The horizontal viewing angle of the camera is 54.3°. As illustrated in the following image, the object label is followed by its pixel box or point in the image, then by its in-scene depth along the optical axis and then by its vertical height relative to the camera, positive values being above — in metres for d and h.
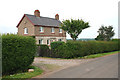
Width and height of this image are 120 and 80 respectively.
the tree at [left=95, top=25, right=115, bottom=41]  56.36 +3.54
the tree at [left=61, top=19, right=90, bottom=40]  26.53 +3.21
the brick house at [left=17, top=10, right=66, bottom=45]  30.53 +3.34
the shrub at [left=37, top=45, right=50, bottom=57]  17.88 -1.65
